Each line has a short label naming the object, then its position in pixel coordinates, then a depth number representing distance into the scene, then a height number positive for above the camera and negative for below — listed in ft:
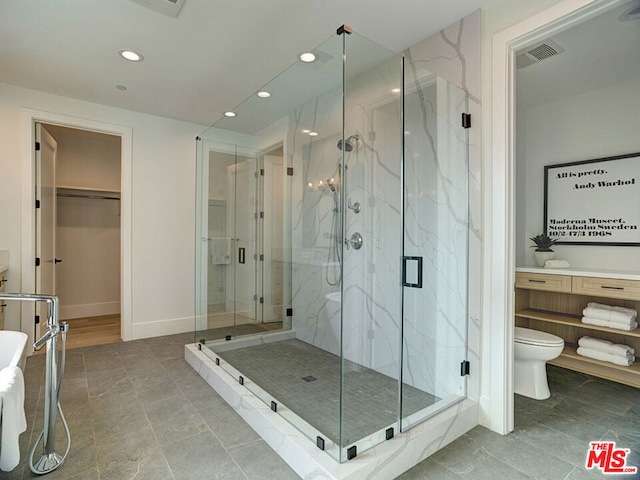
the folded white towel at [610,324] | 8.68 -2.23
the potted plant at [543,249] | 10.78 -0.32
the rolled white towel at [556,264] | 10.32 -0.76
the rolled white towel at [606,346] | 8.91 -2.91
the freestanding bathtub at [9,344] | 6.07 -1.93
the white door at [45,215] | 11.46 +0.80
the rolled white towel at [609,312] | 8.77 -1.95
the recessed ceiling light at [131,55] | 8.72 +4.77
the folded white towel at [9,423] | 4.18 -2.33
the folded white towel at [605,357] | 8.86 -3.17
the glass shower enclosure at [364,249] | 6.76 -0.25
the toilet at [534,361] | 8.13 -3.00
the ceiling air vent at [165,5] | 6.68 +4.66
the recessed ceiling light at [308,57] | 7.28 +3.96
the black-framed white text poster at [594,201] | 9.56 +1.16
